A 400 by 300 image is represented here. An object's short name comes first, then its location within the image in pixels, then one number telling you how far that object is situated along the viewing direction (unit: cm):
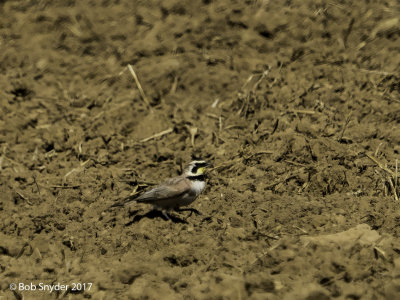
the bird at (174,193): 1327
